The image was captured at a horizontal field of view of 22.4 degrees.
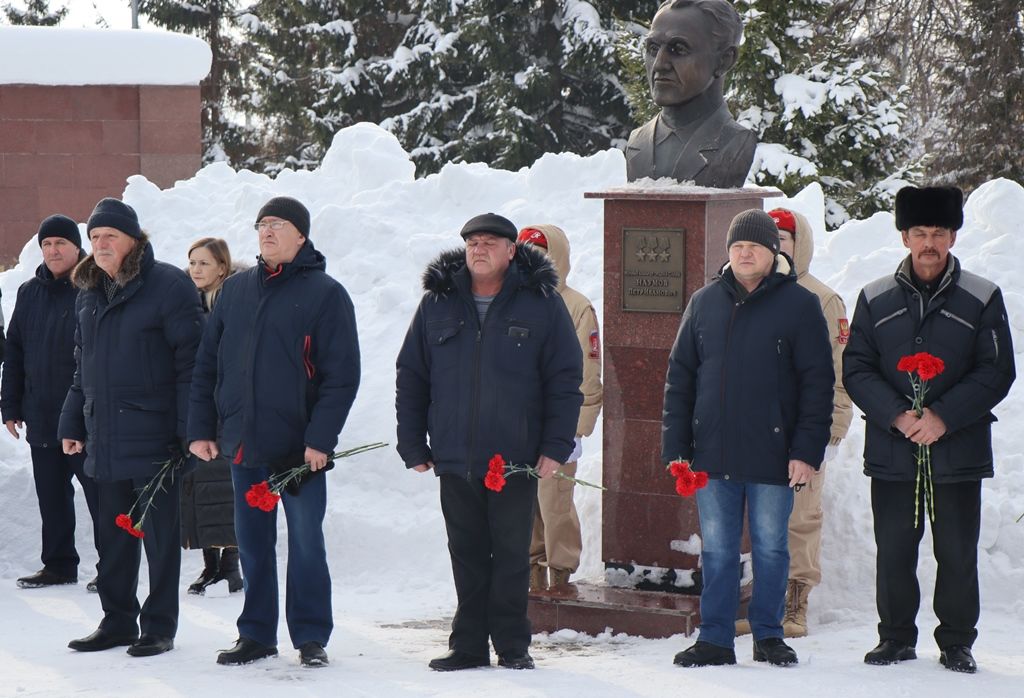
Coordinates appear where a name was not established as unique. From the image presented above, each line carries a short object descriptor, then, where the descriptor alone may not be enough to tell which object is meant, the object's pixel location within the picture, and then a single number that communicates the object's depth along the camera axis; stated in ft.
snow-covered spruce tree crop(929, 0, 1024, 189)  106.05
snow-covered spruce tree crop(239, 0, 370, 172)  143.64
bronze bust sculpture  39.85
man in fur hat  33.13
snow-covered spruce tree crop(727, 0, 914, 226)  95.60
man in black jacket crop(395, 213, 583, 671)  33.43
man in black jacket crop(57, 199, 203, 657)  35.98
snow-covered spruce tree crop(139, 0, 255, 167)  165.44
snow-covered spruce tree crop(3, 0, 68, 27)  190.65
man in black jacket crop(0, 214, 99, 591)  44.59
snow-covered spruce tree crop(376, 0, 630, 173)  130.34
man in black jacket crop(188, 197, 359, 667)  33.96
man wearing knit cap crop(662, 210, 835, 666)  33.36
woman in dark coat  43.31
